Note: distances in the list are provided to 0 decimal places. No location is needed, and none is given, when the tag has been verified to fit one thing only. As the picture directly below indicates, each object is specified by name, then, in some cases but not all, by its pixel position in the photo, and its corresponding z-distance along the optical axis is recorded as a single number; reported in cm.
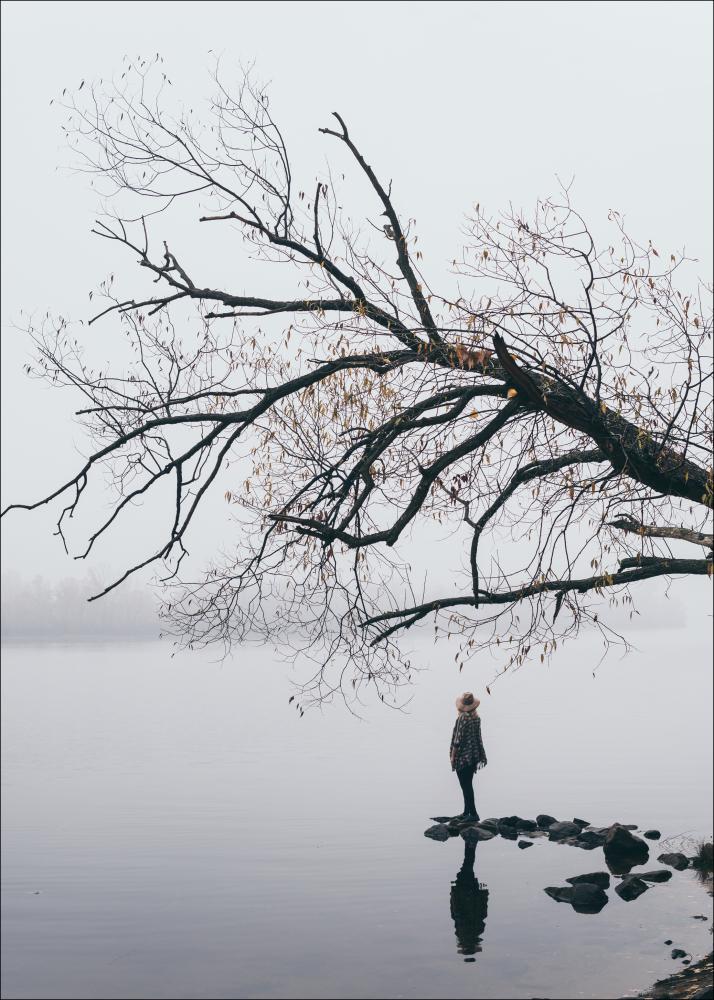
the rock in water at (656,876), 1807
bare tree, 1166
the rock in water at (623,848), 2014
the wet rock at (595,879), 1709
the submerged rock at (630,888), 1689
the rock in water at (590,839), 2130
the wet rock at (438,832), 2283
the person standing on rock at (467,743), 2158
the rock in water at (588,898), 1644
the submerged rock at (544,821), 2315
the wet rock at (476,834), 2188
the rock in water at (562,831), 2208
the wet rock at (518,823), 2275
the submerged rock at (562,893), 1684
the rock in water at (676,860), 1930
